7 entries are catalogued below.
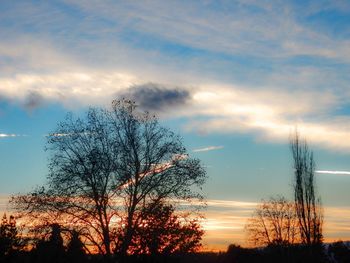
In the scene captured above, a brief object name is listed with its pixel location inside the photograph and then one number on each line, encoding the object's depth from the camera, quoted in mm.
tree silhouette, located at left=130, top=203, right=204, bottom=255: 38594
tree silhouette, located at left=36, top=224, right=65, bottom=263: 36688
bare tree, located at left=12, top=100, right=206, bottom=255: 38562
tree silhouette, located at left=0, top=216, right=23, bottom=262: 63938
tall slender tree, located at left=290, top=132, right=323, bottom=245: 49000
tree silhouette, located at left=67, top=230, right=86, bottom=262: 37625
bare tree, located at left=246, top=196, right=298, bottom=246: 81750
